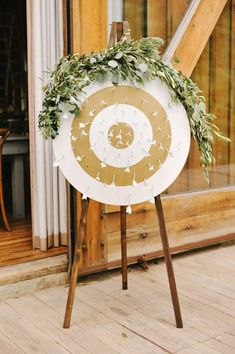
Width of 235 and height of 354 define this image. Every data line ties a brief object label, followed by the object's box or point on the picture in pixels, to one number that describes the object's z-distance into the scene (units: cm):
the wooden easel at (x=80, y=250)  244
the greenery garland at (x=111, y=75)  237
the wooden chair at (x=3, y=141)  358
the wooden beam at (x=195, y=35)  339
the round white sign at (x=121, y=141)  241
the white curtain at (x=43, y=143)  306
